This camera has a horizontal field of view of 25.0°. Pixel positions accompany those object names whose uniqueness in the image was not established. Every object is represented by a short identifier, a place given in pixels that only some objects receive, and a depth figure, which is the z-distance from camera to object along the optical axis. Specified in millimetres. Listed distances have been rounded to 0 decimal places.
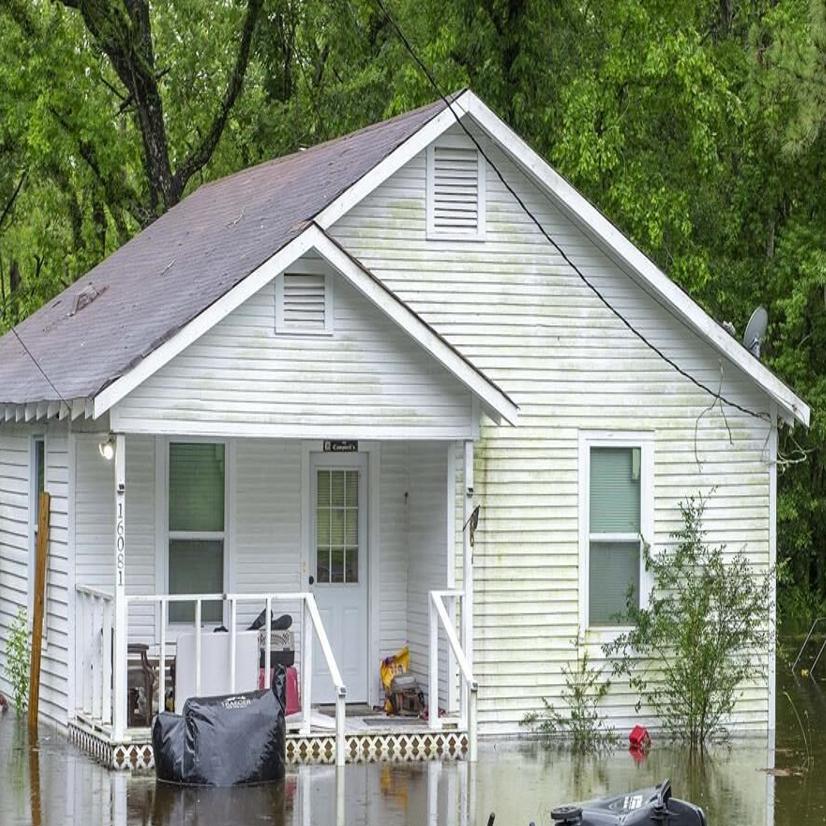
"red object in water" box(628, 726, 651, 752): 17250
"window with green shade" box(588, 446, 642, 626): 18000
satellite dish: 18594
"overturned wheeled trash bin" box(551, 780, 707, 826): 11836
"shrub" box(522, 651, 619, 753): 17625
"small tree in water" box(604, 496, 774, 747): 17344
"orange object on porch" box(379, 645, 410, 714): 17969
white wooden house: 16594
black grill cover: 14844
